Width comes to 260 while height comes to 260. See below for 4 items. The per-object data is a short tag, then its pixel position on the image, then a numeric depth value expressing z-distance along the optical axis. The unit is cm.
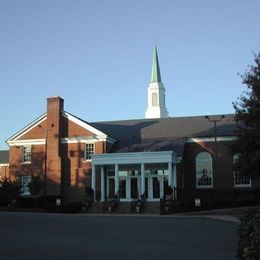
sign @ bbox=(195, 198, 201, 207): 3075
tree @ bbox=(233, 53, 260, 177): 2375
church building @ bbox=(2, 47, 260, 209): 3546
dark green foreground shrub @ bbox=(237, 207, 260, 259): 577
